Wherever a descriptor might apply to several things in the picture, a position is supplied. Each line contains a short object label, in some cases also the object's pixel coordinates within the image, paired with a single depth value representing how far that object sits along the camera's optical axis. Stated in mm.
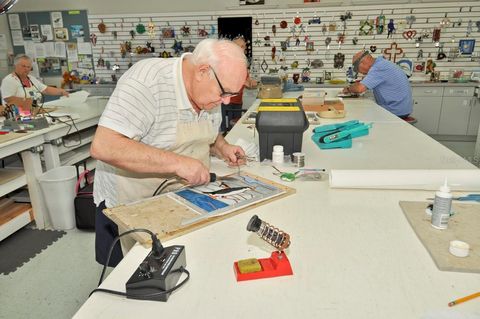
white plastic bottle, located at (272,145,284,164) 2090
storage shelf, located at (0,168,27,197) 3049
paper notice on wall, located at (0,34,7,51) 6980
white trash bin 3192
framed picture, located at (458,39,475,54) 5873
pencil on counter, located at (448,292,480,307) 970
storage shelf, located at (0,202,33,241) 3090
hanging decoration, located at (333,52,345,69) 6267
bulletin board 6789
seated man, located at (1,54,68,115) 4969
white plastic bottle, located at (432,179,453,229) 1279
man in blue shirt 4293
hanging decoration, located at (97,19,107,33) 6652
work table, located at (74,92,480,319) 969
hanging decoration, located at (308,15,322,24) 6141
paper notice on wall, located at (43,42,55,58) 6953
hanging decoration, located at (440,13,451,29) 5840
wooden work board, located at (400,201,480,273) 1123
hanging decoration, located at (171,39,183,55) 6527
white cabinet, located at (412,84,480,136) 5738
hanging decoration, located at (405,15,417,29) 5906
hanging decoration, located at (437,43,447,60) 5996
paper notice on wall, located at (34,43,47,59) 6980
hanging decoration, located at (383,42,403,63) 6090
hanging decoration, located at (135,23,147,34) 6578
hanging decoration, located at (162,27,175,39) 6504
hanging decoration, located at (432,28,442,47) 5883
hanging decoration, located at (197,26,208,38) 6438
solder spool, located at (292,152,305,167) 2064
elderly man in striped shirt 1493
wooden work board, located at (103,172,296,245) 1303
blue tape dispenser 2416
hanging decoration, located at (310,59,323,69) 6363
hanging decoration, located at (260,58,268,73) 6543
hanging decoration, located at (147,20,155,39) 6555
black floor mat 2891
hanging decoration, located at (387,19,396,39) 5969
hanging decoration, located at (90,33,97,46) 6770
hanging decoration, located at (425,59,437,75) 6059
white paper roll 1672
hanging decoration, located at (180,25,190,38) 6430
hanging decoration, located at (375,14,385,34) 5988
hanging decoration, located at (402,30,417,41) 5977
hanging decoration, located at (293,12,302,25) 6184
